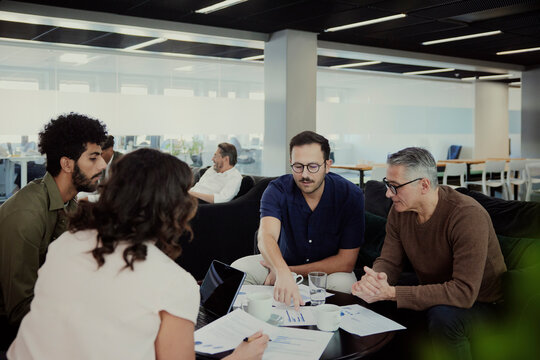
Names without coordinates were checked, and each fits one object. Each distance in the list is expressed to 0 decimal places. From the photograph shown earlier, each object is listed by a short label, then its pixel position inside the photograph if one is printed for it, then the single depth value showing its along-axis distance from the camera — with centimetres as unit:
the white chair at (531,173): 863
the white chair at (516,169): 904
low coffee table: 163
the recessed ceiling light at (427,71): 1096
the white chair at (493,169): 909
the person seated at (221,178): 512
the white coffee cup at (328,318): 181
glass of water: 206
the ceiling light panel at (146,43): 727
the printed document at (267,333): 162
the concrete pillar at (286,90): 703
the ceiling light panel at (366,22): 635
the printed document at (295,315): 189
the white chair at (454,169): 906
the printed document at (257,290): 210
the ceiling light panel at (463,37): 747
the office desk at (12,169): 696
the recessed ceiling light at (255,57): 867
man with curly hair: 196
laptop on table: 195
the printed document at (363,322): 184
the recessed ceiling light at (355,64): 968
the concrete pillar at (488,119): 1273
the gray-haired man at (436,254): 211
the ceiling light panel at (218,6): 562
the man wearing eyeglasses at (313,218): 273
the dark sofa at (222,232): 451
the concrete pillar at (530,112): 1098
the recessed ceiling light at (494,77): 1168
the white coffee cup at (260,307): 187
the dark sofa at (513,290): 212
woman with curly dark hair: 119
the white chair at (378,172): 802
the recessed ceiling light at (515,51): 898
